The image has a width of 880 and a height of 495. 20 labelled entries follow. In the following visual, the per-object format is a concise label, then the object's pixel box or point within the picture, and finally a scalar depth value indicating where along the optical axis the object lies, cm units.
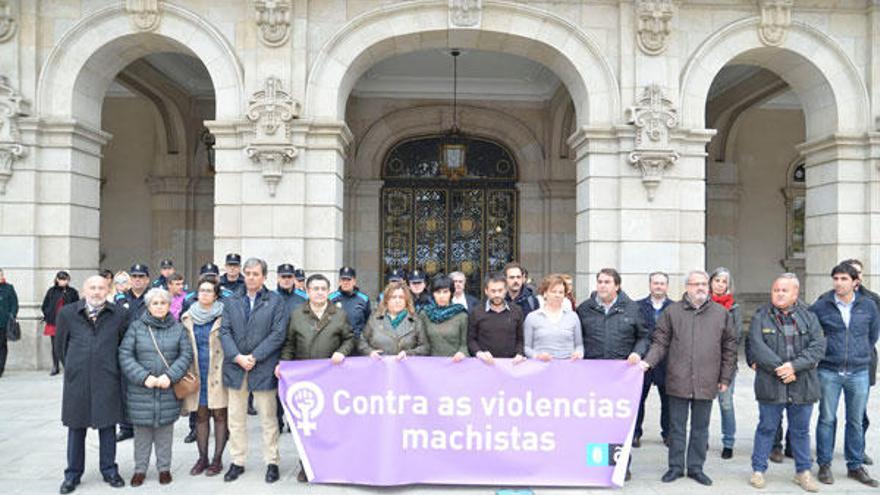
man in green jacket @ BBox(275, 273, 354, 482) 600
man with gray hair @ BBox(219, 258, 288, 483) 591
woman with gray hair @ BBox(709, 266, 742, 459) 669
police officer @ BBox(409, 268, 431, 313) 755
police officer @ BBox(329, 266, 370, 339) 772
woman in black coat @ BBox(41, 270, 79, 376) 1048
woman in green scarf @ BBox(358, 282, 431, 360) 605
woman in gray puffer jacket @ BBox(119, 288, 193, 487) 569
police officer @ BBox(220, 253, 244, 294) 784
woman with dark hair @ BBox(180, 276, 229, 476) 607
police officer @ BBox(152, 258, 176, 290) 868
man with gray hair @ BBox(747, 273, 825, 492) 582
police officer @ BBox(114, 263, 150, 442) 747
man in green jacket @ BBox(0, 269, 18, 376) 1051
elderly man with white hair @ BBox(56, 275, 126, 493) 565
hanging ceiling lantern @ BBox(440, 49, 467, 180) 1520
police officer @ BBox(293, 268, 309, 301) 854
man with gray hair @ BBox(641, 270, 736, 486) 592
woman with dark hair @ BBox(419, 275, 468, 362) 621
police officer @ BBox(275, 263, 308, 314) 762
